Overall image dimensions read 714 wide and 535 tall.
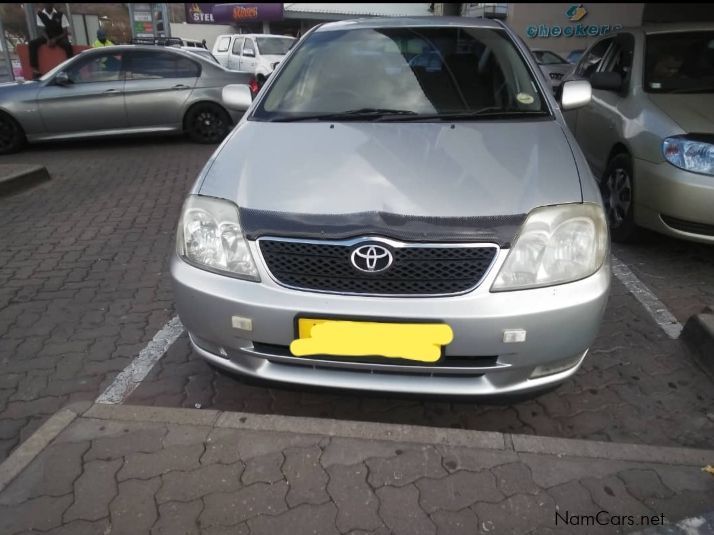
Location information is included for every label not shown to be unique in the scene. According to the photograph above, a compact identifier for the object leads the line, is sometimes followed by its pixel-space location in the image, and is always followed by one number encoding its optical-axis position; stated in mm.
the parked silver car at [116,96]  7570
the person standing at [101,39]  12852
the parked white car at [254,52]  14852
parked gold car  3434
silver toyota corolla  1893
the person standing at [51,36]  9984
